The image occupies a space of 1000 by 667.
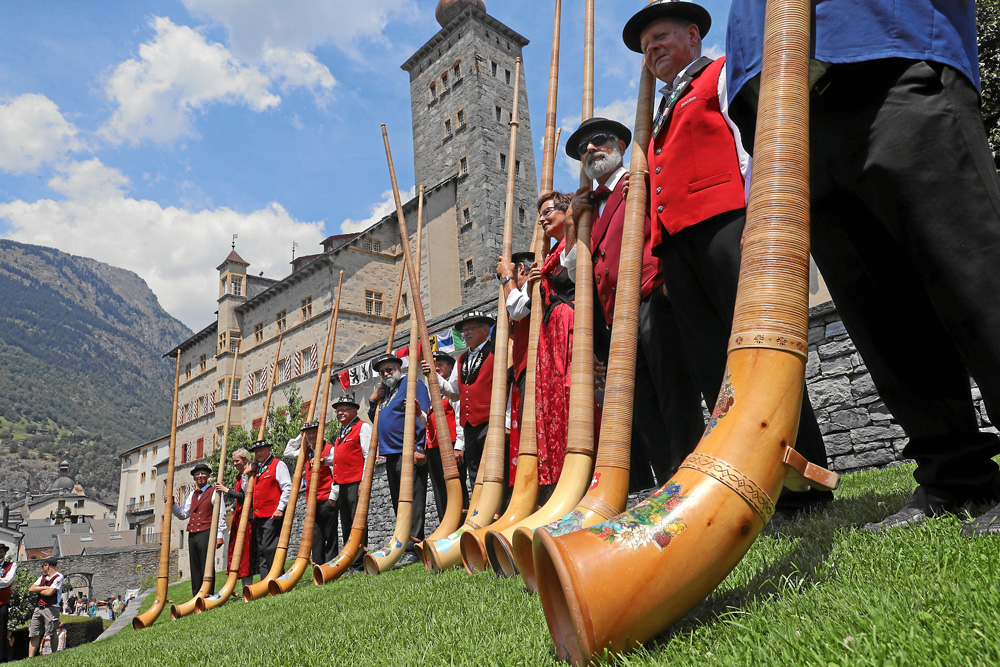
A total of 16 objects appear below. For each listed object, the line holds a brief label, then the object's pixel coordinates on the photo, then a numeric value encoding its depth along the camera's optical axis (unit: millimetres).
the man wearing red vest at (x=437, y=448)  7203
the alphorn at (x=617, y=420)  1921
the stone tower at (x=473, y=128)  31688
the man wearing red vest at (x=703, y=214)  2566
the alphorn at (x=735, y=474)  1211
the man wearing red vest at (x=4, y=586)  10859
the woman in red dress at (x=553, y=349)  3998
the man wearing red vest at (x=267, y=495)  8984
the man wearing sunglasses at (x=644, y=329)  3086
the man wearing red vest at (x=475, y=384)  6289
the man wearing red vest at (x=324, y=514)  8758
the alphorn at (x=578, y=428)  2348
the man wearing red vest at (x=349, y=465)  8414
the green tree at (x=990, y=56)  8133
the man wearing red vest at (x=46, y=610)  13633
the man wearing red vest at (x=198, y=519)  9242
